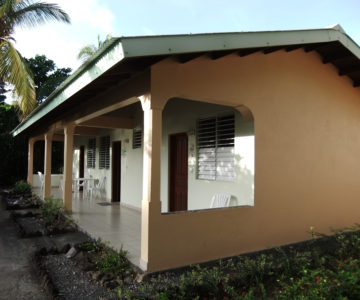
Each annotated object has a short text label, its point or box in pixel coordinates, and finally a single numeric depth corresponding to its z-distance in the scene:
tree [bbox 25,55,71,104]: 21.91
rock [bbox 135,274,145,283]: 4.01
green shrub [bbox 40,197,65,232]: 7.12
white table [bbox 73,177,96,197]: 12.32
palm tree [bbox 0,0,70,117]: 9.12
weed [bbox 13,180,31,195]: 12.93
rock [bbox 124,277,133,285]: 3.98
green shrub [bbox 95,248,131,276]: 4.22
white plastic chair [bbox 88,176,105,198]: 11.83
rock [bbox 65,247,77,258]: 5.10
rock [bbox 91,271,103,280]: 4.16
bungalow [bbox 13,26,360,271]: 4.26
